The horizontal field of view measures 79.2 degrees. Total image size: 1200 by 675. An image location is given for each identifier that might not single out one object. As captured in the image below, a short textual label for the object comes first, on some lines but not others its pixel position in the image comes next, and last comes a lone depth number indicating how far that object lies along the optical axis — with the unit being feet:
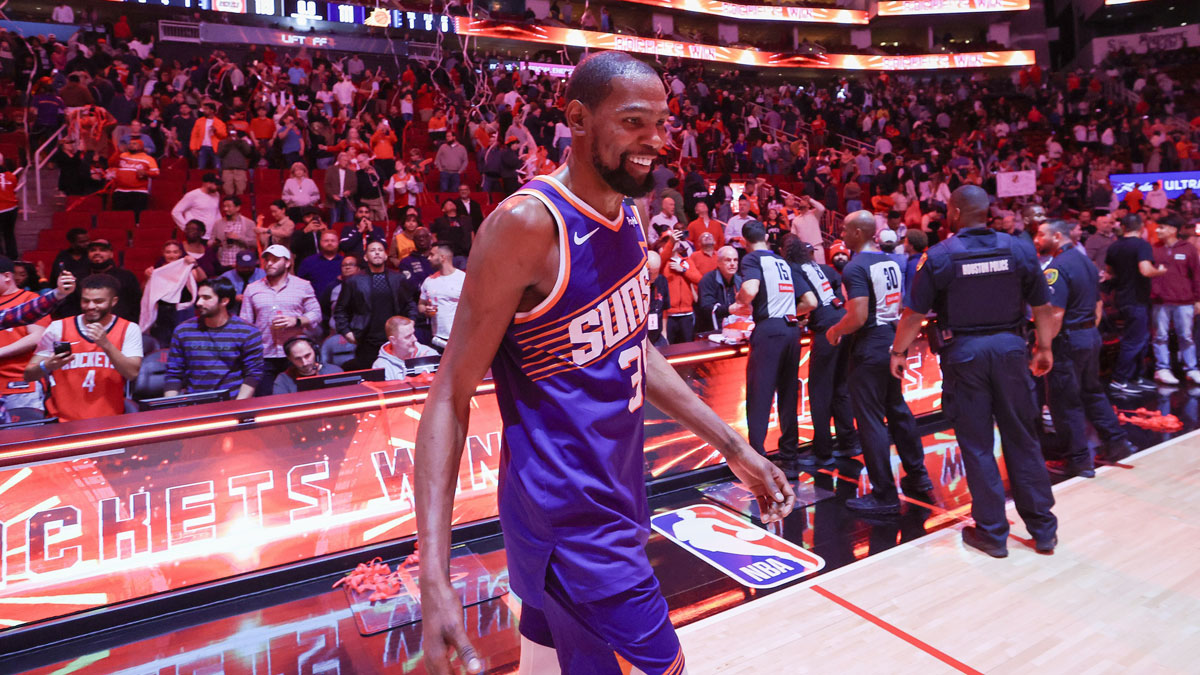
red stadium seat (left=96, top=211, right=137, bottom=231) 26.66
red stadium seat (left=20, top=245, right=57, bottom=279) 25.09
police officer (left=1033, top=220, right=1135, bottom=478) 17.22
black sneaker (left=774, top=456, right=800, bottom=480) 17.02
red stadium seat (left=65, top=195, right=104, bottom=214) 27.04
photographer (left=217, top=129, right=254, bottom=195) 28.37
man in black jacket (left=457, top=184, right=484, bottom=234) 28.73
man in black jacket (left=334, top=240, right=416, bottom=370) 19.57
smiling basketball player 4.42
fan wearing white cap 19.03
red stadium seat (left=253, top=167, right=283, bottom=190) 31.42
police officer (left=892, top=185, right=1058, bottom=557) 12.72
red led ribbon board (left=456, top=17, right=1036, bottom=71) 77.87
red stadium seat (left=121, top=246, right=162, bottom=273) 25.16
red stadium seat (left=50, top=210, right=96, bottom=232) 26.40
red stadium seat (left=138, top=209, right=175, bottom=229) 27.09
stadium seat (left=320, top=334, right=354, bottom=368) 18.71
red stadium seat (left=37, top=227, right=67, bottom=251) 26.11
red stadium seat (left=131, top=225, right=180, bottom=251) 26.21
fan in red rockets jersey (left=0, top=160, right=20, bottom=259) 23.88
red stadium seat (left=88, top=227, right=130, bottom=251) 25.63
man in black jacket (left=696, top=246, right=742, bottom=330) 21.44
